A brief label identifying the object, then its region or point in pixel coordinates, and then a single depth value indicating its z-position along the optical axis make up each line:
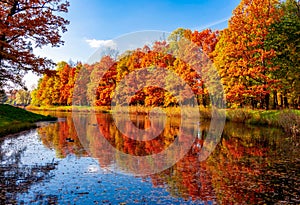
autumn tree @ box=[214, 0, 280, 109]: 29.77
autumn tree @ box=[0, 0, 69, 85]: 19.02
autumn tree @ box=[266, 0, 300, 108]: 29.34
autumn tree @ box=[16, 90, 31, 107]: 130.62
